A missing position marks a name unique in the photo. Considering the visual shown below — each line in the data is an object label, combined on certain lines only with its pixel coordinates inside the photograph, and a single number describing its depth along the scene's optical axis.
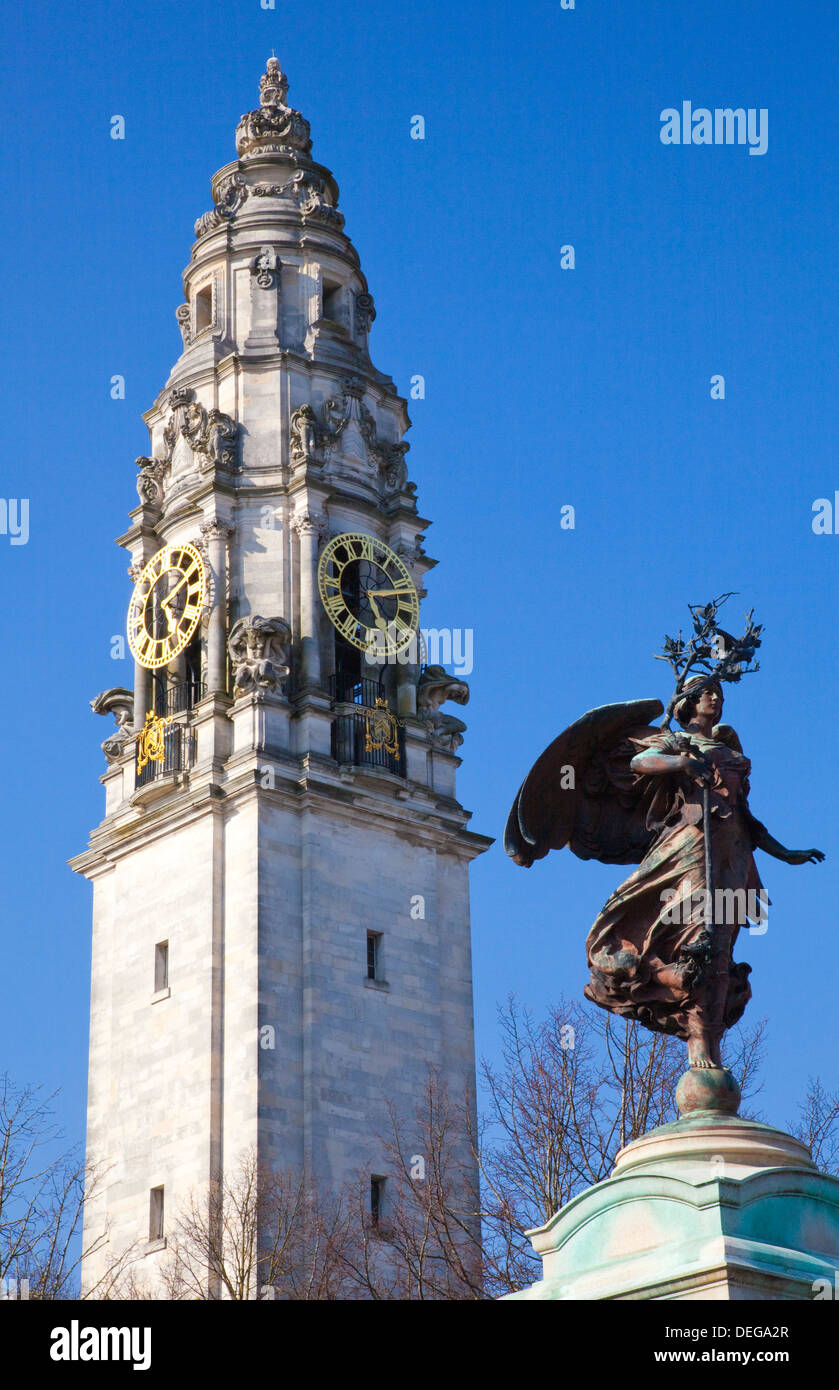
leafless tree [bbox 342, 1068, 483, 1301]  44.09
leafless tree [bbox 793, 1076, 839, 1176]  42.08
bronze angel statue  17.78
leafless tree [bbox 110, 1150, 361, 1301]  42.56
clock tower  51.44
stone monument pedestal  15.56
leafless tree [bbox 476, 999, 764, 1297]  38.38
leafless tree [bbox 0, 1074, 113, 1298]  38.84
